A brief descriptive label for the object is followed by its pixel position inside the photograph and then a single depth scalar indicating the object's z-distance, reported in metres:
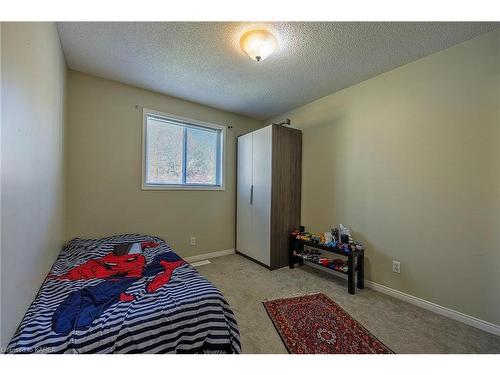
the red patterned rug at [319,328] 1.39
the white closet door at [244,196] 3.21
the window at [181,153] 2.82
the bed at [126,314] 0.93
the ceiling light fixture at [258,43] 1.62
